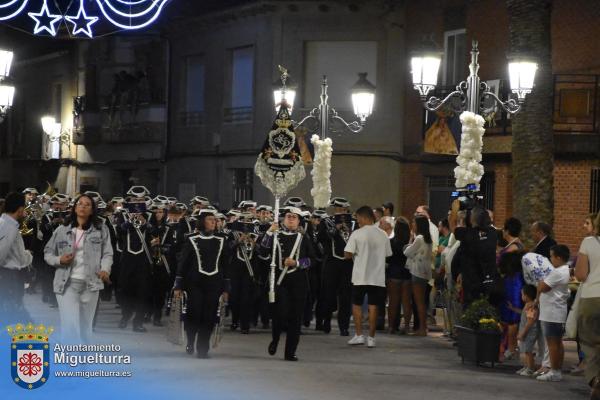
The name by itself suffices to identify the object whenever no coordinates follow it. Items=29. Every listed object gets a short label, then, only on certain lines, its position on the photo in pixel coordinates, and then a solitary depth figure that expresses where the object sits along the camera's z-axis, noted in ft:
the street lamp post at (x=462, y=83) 61.05
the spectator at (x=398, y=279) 64.39
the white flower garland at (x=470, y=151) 59.82
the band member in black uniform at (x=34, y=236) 76.69
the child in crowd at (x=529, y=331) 48.98
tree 67.62
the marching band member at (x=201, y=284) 50.39
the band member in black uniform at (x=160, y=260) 64.04
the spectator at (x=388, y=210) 71.15
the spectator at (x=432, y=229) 64.60
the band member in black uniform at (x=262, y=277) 64.75
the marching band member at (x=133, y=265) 62.34
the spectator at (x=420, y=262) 63.05
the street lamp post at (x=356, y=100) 75.25
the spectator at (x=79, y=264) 43.39
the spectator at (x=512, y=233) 53.36
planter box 50.35
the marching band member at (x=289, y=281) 50.62
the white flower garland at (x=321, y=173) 76.69
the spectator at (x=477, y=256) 54.08
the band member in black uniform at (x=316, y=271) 64.49
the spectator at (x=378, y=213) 70.14
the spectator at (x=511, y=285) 52.06
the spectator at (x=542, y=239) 51.96
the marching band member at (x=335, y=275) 64.08
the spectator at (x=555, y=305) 47.34
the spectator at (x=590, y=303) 41.24
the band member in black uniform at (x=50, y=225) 73.41
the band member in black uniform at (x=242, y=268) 63.62
